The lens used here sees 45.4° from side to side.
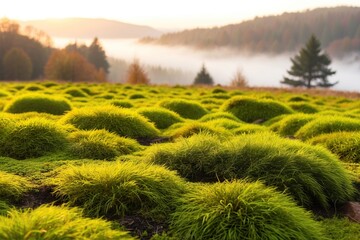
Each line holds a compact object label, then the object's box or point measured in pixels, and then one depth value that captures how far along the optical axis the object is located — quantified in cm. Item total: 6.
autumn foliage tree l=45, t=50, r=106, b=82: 7988
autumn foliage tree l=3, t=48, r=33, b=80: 8931
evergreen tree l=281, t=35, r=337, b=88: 8112
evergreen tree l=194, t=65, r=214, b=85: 8044
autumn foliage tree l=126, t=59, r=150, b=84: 6122
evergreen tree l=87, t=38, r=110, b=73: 11844
